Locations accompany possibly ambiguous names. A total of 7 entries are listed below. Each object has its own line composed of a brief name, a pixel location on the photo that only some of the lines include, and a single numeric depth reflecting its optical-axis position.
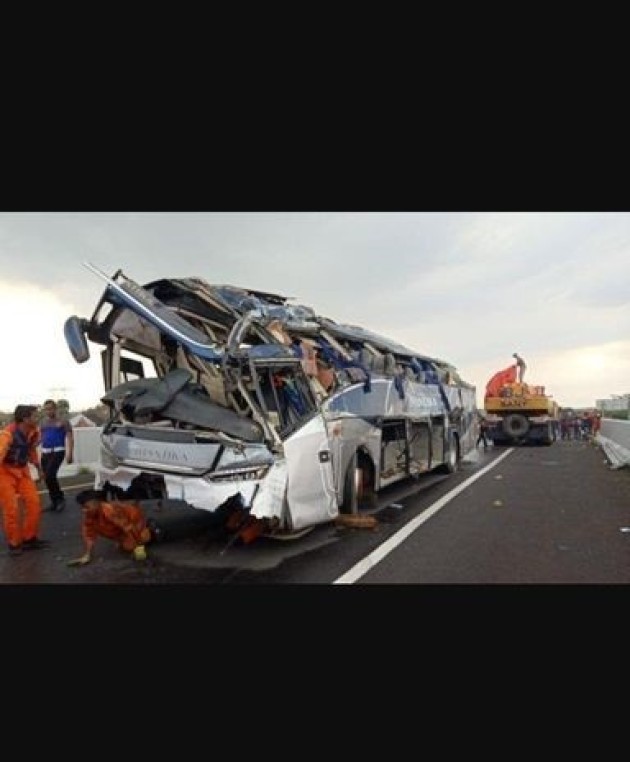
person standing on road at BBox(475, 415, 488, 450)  23.05
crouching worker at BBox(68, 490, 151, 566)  5.79
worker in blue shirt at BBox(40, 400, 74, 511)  9.04
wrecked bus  5.53
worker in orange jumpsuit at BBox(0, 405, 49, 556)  6.36
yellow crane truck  22.08
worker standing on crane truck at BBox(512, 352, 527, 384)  23.39
